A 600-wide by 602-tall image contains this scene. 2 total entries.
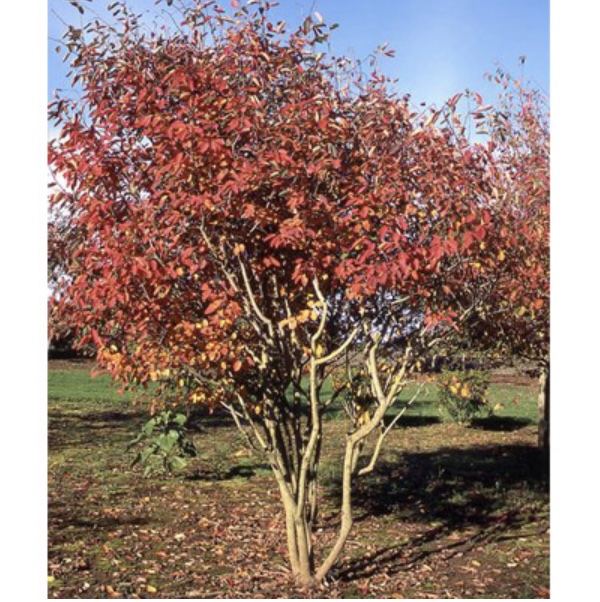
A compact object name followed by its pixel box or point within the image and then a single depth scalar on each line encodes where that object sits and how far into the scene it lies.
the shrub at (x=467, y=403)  11.45
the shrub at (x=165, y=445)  8.28
